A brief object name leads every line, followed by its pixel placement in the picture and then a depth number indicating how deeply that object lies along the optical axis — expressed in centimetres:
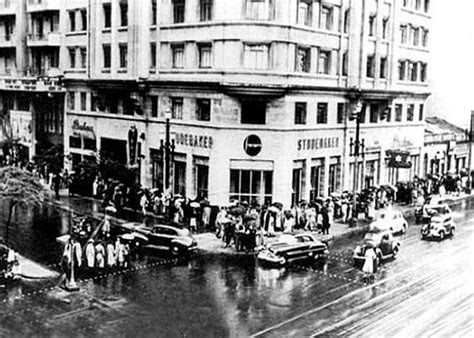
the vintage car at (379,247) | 2981
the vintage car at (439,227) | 3441
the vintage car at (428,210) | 3675
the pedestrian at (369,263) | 2861
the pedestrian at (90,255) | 2828
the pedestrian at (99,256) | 2862
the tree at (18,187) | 3167
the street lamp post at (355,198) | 3866
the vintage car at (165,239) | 3189
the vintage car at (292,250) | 3073
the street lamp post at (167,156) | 3866
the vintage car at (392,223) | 3591
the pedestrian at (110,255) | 2883
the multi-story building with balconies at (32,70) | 5597
